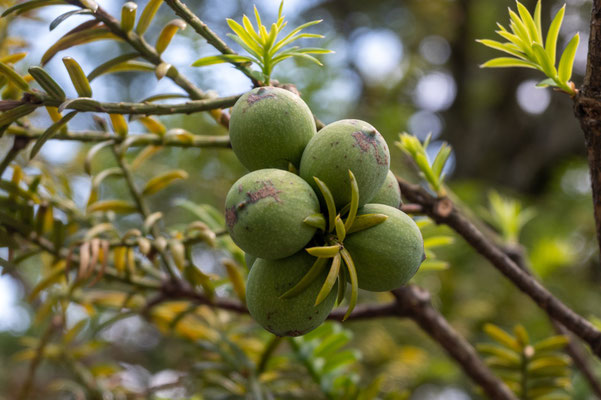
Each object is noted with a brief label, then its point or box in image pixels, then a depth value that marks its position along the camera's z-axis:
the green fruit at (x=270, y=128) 0.26
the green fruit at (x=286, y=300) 0.26
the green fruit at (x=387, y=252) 0.26
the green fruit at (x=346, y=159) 0.26
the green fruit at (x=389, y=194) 0.28
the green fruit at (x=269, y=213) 0.25
